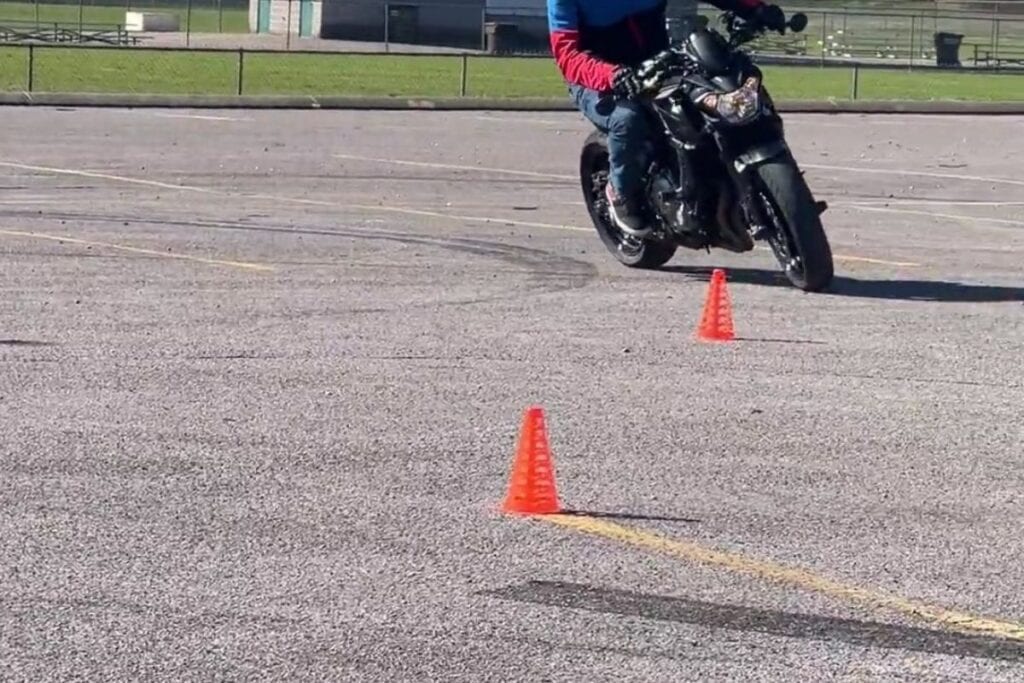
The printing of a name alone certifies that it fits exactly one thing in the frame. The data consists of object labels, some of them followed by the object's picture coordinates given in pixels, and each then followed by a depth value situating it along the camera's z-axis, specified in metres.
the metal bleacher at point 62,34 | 57.41
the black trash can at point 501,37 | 62.72
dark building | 66.69
